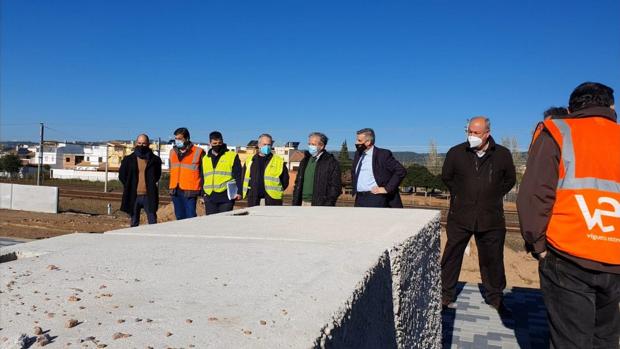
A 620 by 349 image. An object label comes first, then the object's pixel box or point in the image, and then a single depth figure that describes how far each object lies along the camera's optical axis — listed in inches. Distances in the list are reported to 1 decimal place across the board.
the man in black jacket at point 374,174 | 242.2
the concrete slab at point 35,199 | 670.5
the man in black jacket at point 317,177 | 263.4
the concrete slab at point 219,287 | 47.6
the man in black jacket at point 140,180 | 305.0
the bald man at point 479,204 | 193.5
